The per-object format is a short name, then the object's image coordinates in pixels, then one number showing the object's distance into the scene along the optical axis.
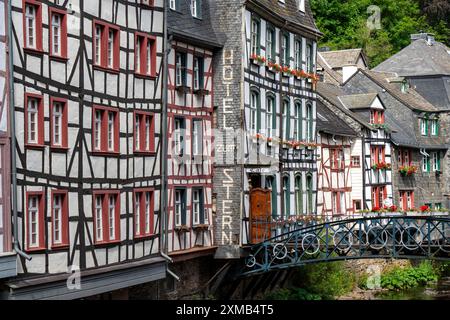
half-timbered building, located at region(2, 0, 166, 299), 25.20
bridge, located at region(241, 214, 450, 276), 34.09
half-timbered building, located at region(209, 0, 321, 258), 36.03
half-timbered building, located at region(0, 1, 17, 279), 24.02
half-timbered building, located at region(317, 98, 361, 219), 47.72
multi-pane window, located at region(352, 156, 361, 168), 52.50
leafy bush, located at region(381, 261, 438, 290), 49.31
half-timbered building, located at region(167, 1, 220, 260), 33.00
